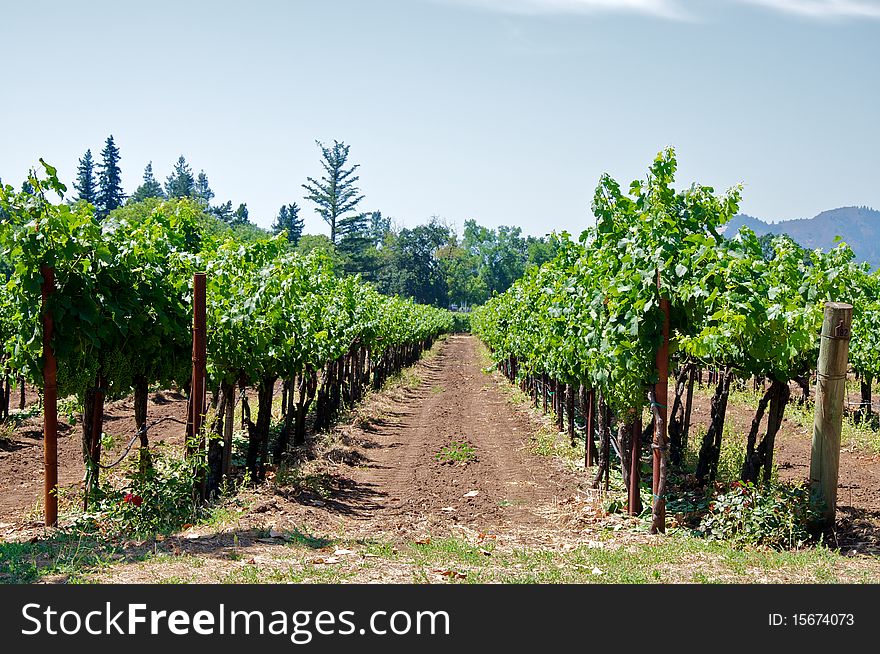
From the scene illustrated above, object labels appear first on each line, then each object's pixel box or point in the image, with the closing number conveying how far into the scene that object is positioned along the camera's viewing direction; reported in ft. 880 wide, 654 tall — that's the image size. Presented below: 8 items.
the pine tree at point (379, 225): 485.89
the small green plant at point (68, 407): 35.95
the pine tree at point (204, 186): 502.79
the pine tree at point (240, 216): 352.94
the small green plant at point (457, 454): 46.46
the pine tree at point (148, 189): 359.46
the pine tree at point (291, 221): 318.98
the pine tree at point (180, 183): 394.32
